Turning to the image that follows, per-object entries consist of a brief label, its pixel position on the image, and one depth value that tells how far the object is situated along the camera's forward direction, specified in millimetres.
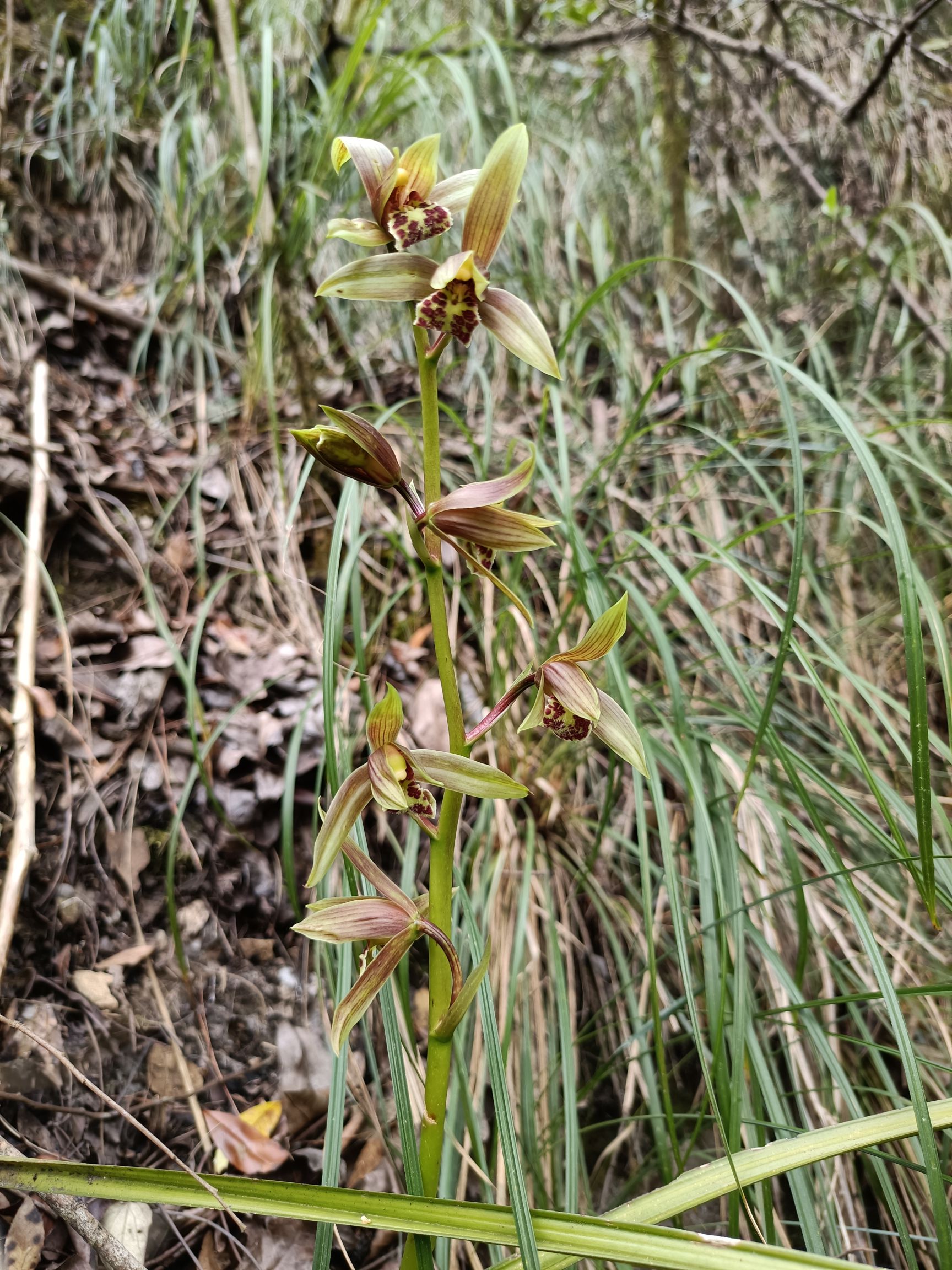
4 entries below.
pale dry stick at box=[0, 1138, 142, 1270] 362
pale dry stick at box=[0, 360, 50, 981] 525
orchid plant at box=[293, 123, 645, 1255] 349
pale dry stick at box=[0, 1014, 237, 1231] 337
